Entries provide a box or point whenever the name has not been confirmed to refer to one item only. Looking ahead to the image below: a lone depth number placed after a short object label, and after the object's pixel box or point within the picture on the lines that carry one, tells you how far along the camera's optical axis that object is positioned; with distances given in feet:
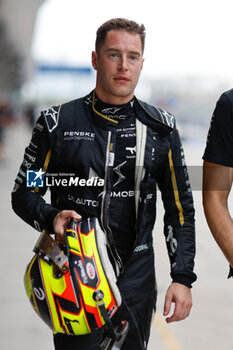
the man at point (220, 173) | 13.98
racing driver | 15.11
